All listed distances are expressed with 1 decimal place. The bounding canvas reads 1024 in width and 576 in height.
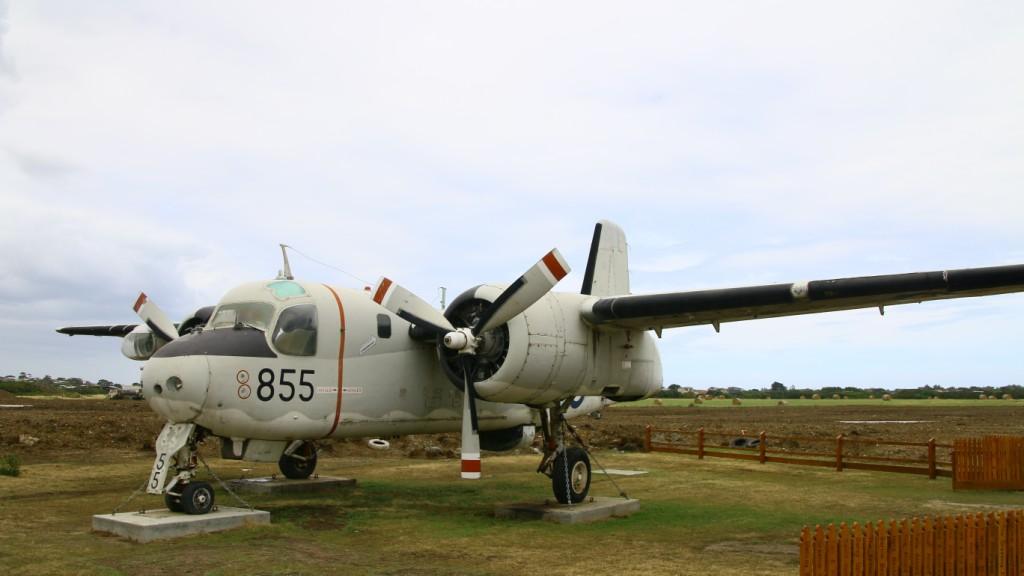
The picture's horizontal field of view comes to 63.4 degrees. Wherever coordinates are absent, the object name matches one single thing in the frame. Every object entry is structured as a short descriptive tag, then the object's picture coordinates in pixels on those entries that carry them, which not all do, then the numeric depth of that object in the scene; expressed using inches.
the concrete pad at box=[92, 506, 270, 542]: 466.6
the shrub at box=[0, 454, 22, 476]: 754.2
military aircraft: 501.4
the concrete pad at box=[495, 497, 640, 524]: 553.3
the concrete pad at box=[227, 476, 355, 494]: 669.3
